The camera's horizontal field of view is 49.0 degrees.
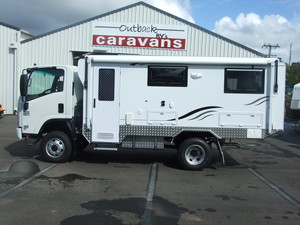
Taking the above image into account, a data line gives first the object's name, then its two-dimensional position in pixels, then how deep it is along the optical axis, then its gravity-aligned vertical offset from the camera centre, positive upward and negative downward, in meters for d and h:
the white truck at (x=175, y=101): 7.98 +0.09
